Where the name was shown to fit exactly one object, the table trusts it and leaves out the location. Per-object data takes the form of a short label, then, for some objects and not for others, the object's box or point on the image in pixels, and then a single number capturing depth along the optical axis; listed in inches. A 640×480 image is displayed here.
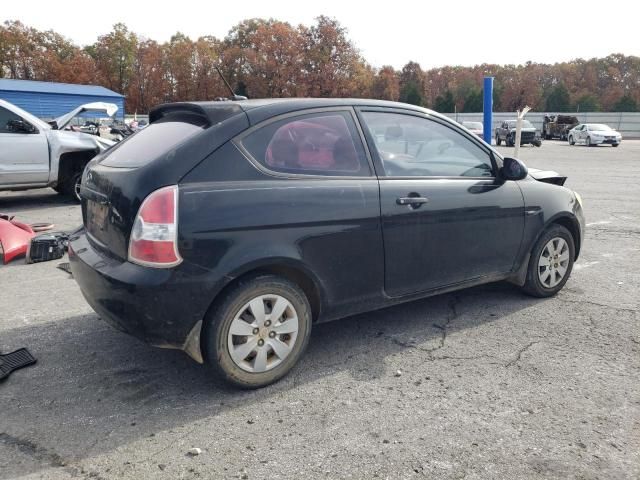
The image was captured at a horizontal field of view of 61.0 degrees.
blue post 393.9
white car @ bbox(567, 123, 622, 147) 1328.7
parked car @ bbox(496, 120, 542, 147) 1348.4
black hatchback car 114.3
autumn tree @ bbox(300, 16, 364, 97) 2810.0
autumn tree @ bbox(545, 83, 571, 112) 2689.5
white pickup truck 353.7
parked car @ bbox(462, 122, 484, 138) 1396.7
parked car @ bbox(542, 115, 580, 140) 1686.8
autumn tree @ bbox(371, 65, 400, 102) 3307.1
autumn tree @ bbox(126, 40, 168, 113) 3117.6
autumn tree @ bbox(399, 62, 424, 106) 3311.0
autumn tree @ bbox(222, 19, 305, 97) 2785.4
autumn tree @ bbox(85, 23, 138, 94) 3132.4
